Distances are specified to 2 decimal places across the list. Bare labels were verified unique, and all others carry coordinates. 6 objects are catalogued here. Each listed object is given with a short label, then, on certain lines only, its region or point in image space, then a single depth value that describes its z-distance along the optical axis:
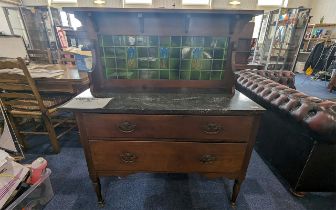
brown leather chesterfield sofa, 1.17
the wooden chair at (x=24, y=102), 1.52
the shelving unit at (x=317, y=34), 6.54
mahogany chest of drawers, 1.00
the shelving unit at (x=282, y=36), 5.25
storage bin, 1.15
